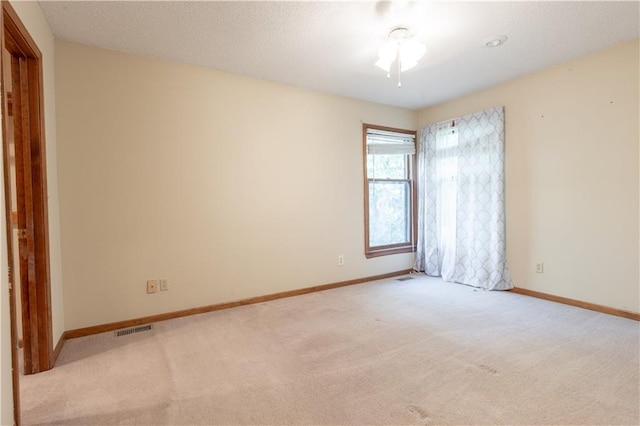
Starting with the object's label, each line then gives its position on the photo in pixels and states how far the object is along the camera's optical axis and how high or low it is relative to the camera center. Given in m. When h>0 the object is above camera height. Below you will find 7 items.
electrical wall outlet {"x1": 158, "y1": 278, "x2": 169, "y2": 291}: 2.98 -0.70
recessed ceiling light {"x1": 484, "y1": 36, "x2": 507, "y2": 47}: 2.67 +1.38
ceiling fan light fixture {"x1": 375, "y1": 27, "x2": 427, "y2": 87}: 2.45 +1.21
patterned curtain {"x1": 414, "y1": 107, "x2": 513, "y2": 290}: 3.77 +0.04
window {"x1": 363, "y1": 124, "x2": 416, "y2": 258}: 4.37 +0.21
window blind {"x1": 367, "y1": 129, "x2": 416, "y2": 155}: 4.38 +0.89
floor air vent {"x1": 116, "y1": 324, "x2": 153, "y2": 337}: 2.67 -1.03
